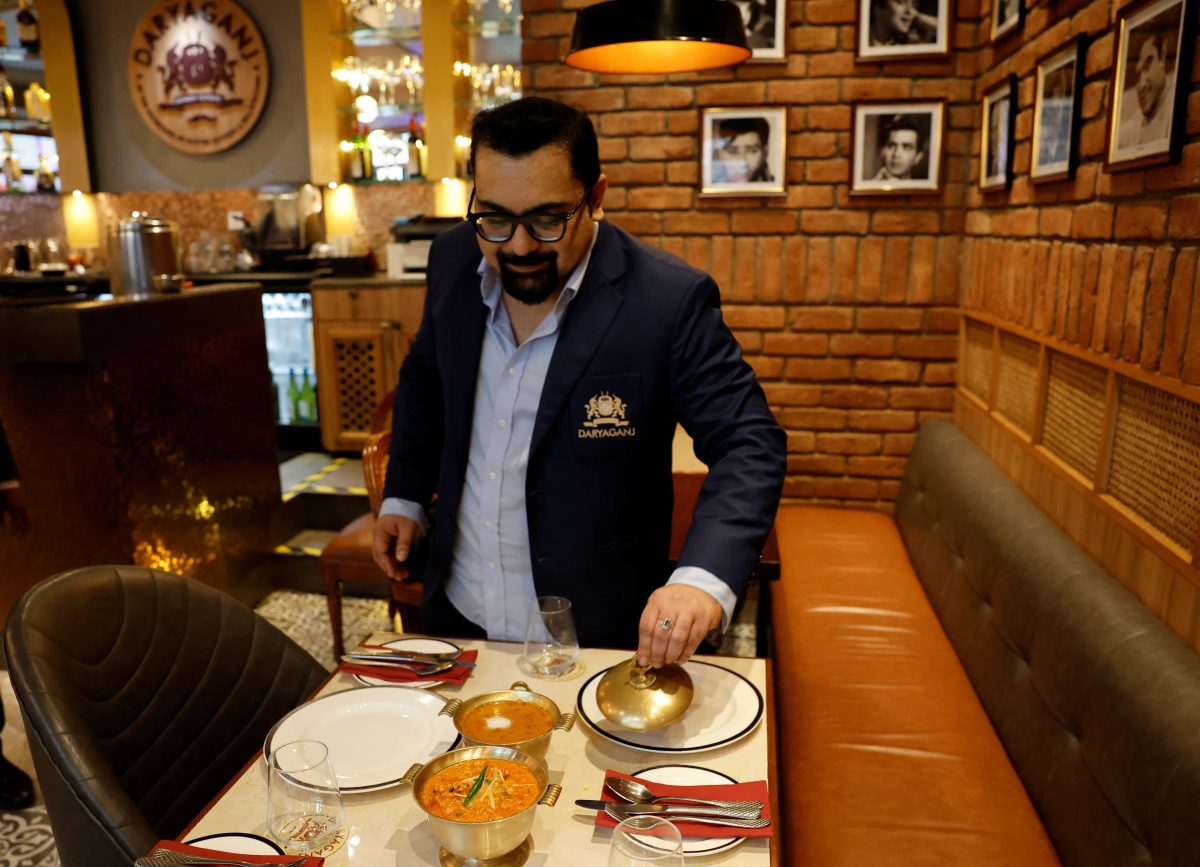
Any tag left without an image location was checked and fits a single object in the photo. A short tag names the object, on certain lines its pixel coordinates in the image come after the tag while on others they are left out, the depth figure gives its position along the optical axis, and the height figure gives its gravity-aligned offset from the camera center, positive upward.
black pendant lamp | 2.18 +0.56
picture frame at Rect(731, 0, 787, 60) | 3.26 +0.81
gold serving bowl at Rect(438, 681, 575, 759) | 1.22 -0.66
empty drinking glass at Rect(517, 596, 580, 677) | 1.51 -0.64
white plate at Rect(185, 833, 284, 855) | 1.09 -0.72
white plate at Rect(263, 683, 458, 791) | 1.27 -0.71
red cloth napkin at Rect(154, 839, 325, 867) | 1.05 -0.70
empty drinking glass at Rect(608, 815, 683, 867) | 0.94 -0.62
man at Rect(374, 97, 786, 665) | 1.56 -0.29
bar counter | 3.05 -0.63
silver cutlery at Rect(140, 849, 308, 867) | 1.04 -0.70
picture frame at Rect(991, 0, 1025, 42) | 2.67 +0.71
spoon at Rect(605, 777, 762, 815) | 1.15 -0.70
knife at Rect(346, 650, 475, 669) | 1.55 -0.69
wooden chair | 2.93 -1.06
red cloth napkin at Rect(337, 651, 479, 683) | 1.52 -0.71
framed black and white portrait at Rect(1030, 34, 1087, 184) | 2.22 +0.36
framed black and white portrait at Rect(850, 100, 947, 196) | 3.25 +0.38
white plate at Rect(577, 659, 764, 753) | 1.33 -0.71
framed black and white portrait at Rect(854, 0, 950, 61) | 3.16 +0.77
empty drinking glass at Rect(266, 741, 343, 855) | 1.08 -0.66
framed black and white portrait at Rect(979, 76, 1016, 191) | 2.73 +0.37
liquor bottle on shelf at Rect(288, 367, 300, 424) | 5.99 -0.93
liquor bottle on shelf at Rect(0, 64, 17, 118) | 7.09 +1.21
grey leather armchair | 1.23 -0.71
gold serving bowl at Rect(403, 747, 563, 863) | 1.03 -0.66
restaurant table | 1.11 -0.73
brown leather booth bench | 1.44 -1.02
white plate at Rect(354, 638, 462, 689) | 1.62 -0.71
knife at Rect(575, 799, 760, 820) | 1.14 -0.70
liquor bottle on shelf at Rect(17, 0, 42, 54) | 6.82 +1.71
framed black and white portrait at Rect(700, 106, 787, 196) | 3.36 +0.38
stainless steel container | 3.45 -0.01
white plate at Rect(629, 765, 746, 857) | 1.23 -0.71
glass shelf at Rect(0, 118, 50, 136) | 7.24 +1.03
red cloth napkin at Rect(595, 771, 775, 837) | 1.12 -0.70
